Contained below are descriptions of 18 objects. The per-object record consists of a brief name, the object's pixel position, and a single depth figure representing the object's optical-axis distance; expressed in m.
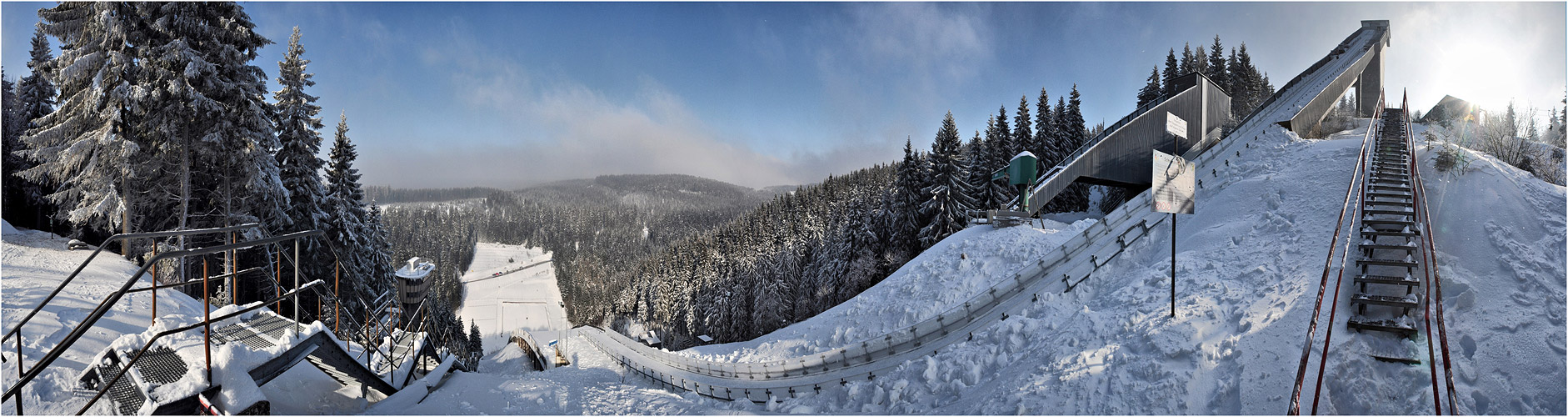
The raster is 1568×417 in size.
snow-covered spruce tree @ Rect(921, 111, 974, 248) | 26.53
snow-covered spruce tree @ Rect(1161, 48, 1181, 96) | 41.44
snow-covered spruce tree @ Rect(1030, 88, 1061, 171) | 33.75
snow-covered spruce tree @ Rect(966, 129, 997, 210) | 29.44
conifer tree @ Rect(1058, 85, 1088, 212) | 32.88
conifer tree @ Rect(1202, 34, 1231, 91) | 42.38
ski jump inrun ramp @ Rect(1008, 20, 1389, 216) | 20.34
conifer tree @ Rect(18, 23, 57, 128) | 17.67
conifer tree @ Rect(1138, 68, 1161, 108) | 41.81
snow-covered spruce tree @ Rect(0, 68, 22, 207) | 17.13
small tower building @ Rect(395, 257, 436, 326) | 15.55
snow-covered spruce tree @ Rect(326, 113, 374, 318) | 20.75
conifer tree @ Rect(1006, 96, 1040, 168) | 34.53
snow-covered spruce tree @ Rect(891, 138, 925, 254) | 28.89
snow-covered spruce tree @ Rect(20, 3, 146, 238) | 11.84
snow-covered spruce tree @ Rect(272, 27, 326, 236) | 19.09
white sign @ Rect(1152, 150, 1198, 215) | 7.30
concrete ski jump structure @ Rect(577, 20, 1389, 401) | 10.69
